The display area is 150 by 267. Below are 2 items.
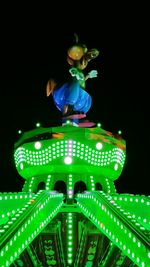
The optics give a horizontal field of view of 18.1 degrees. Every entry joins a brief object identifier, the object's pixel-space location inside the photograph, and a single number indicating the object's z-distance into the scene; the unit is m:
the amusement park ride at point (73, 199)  18.03
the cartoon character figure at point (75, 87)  27.83
